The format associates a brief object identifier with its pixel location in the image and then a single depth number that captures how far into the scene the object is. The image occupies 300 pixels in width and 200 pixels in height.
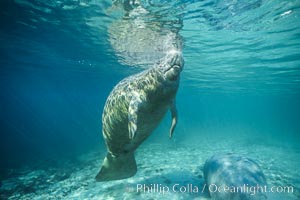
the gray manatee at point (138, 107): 5.47
